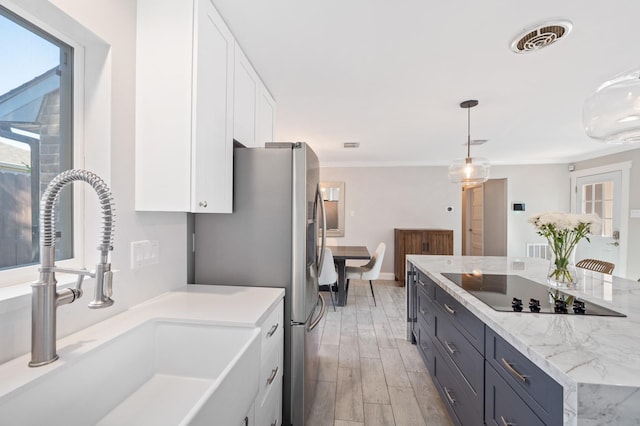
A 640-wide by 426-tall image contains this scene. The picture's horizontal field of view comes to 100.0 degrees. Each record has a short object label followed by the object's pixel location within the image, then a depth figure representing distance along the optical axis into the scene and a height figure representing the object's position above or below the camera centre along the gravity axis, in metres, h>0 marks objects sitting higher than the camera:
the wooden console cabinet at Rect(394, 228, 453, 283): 4.95 -0.57
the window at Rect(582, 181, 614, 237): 4.40 +0.23
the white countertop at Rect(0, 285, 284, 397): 0.74 -0.44
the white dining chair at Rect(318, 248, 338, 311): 3.34 -0.76
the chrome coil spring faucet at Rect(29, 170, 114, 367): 0.75 -0.19
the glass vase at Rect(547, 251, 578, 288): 1.57 -0.35
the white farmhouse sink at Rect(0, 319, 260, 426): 0.69 -0.55
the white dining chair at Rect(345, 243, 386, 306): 3.90 -0.86
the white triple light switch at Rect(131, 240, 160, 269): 1.24 -0.21
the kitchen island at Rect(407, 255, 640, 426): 0.71 -0.44
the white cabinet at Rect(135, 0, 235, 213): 1.19 +0.48
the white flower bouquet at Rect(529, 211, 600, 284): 1.46 -0.10
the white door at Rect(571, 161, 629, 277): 4.18 +0.12
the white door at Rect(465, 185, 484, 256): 6.39 -0.18
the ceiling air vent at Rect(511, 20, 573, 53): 1.51 +1.06
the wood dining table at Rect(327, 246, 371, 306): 3.76 -0.79
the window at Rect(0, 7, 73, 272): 0.87 +0.27
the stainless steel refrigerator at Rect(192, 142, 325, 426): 1.56 -0.19
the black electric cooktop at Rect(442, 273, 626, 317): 1.22 -0.44
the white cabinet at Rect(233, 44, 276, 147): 1.68 +0.75
